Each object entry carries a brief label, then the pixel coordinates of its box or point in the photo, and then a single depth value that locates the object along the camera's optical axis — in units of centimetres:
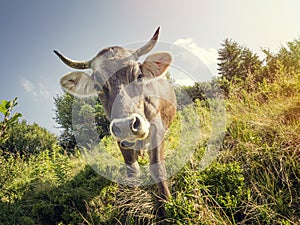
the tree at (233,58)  1429
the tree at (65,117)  1537
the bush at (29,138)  1323
